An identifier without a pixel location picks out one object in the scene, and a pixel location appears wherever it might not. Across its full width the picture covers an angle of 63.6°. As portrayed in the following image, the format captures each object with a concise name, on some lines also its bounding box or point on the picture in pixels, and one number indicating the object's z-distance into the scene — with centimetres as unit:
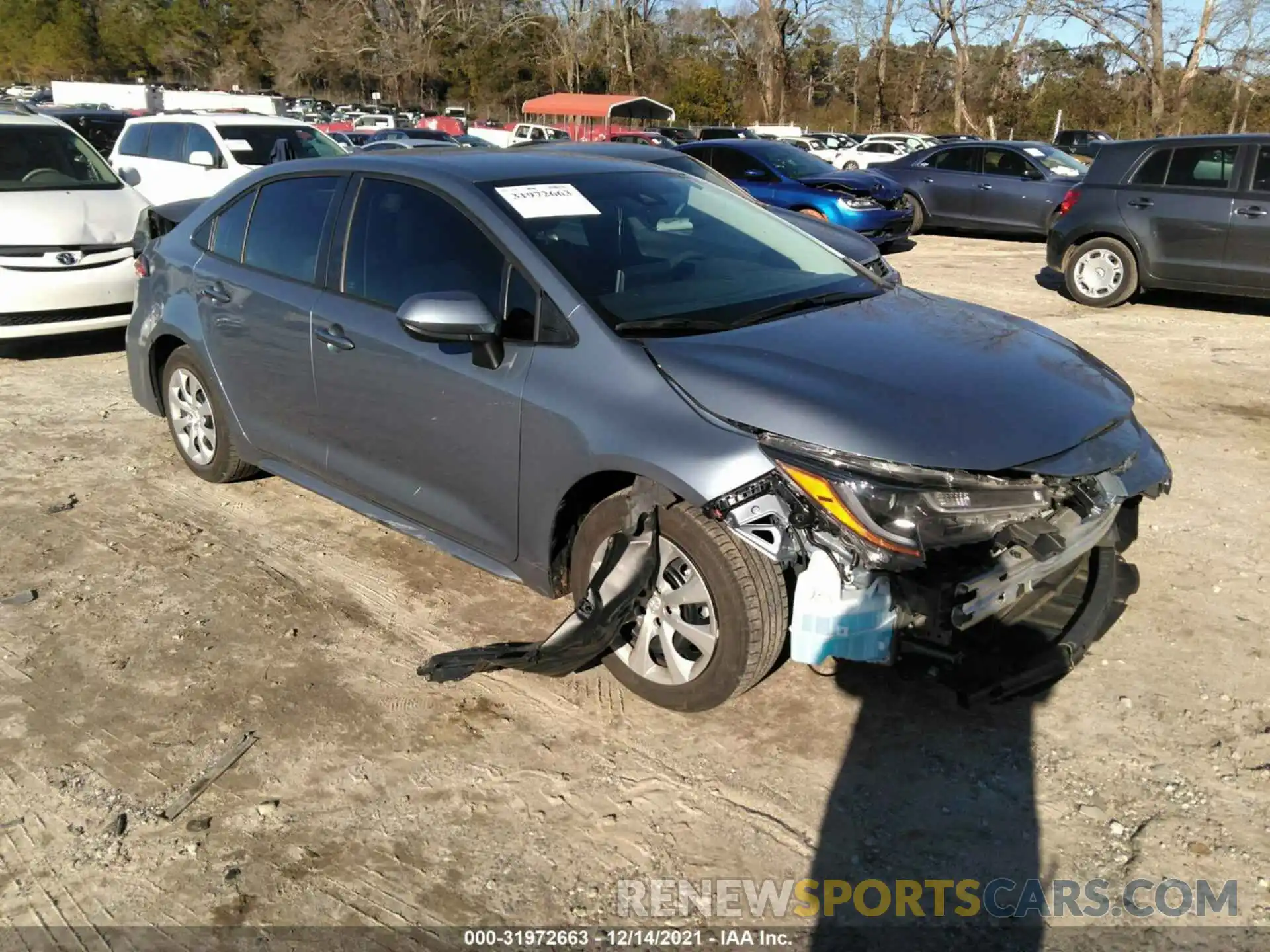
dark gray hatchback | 902
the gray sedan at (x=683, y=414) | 295
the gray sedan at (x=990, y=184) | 1488
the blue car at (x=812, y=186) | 1296
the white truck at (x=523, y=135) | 3400
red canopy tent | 4050
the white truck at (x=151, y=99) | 2861
